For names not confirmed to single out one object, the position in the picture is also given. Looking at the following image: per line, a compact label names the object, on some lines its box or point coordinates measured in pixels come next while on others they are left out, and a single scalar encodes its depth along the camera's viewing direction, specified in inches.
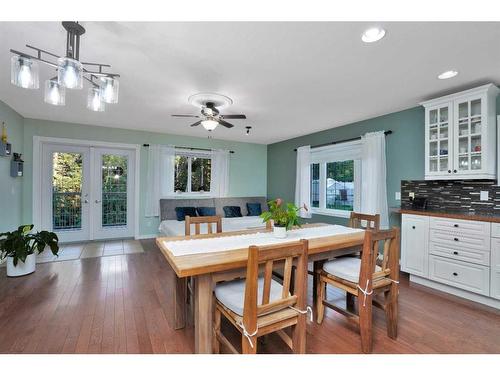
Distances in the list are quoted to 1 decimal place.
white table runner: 68.4
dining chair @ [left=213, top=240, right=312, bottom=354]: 50.5
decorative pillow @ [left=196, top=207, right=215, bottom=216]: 206.8
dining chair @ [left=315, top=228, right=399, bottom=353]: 66.4
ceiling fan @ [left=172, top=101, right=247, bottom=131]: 118.5
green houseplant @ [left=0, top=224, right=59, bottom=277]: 118.1
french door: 182.4
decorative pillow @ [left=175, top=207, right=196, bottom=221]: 199.5
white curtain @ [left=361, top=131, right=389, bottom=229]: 146.9
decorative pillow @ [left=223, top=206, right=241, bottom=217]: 221.8
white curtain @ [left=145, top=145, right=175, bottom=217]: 205.5
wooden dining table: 54.7
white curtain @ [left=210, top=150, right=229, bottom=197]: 230.4
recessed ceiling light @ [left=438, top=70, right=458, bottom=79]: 94.1
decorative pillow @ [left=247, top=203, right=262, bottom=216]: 235.6
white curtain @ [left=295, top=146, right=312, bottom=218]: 202.7
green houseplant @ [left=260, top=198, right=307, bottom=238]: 82.6
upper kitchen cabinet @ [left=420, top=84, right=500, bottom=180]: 102.4
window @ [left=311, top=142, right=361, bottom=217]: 170.7
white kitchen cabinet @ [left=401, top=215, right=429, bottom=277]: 115.3
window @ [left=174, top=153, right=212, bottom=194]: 219.9
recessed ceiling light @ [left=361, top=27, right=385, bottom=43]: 68.7
